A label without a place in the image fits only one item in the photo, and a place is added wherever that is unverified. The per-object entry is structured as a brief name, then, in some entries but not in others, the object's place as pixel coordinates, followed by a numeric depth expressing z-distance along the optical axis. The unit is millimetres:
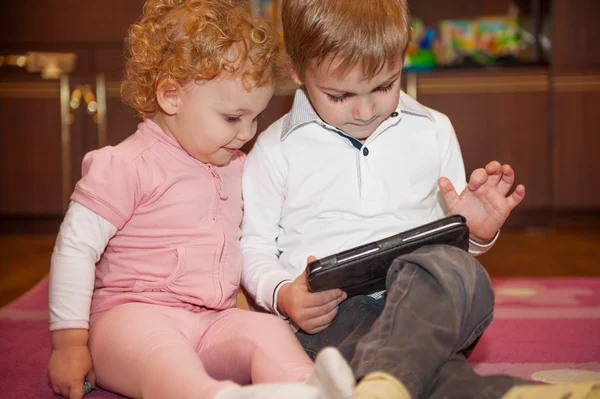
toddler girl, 1019
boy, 876
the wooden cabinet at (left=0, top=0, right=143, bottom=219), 3072
